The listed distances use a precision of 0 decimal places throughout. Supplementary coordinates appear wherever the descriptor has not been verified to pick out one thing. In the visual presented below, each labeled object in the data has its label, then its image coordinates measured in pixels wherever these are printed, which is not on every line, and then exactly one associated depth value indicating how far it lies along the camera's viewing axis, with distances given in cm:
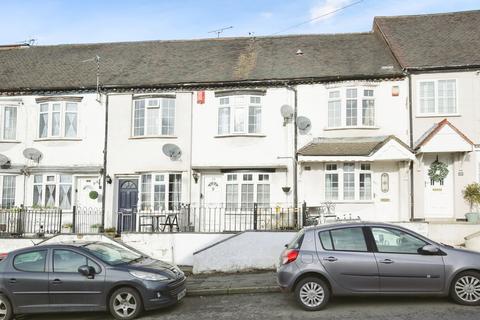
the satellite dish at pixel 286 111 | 1762
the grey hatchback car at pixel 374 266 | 874
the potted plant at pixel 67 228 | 1772
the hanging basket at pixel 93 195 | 1853
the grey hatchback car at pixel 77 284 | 936
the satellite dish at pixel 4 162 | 1878
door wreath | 1680
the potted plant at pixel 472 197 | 1579
